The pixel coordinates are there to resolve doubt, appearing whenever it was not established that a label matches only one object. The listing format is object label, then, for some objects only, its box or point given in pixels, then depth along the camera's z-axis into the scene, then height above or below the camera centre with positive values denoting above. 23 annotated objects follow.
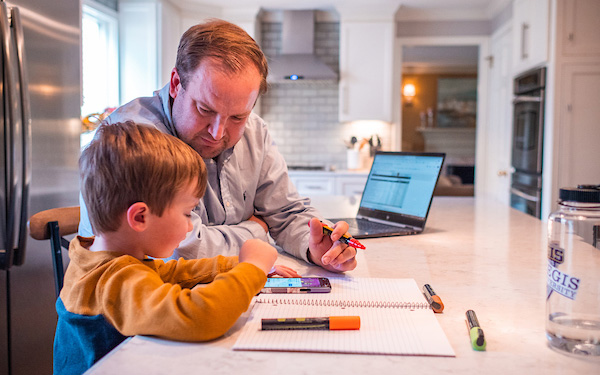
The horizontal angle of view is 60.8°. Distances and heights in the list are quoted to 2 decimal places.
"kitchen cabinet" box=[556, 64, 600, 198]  3.68 +0.18
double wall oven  3.90 +0.09
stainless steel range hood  5.37 +1.05
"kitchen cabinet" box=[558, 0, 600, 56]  3.61 +0.88
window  4.31 +0.79
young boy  0.75 -0.19
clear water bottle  0.73 -0.18
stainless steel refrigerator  1.82 -0.02
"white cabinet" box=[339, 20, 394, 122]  5.39 +0.85
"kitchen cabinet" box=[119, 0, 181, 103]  4.64 +0.93
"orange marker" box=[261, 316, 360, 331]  0.80 -0.27
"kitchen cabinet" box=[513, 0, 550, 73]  3.79 +0.95
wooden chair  1.52 -0.24
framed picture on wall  11.24 +1.08
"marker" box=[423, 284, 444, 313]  0.91 -0.27
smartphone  0.99 -0.27
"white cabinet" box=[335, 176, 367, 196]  5.18 -0.36
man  1.21 +0.01
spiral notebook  0.73 -0.28
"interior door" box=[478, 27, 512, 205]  4.94 +0.31
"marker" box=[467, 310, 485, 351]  0.74 -0.27
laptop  1.78 -0.17
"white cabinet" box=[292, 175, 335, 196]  5.22 -0.36
